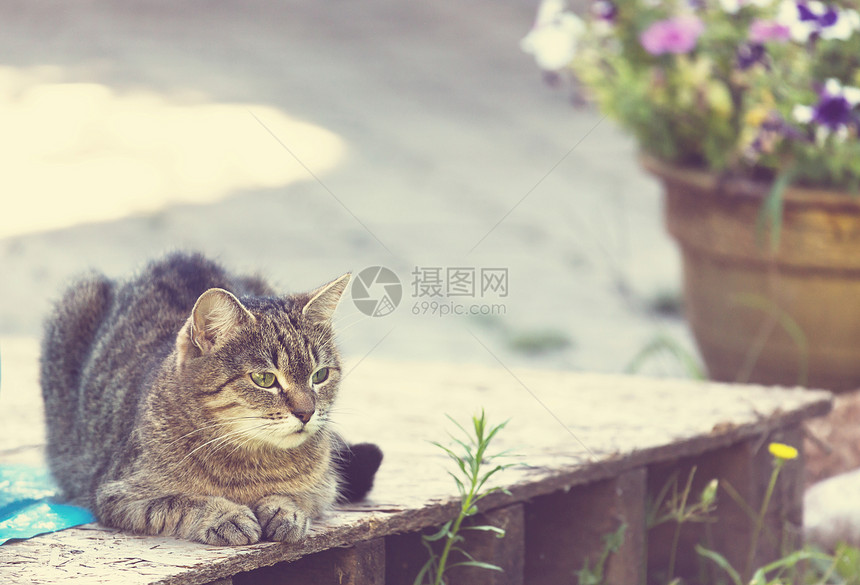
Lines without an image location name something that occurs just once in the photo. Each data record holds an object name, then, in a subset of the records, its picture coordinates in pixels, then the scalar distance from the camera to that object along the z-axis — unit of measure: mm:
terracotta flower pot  6426
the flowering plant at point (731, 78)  6336
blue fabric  3416
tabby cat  3264
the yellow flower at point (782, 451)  4016
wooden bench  3205
